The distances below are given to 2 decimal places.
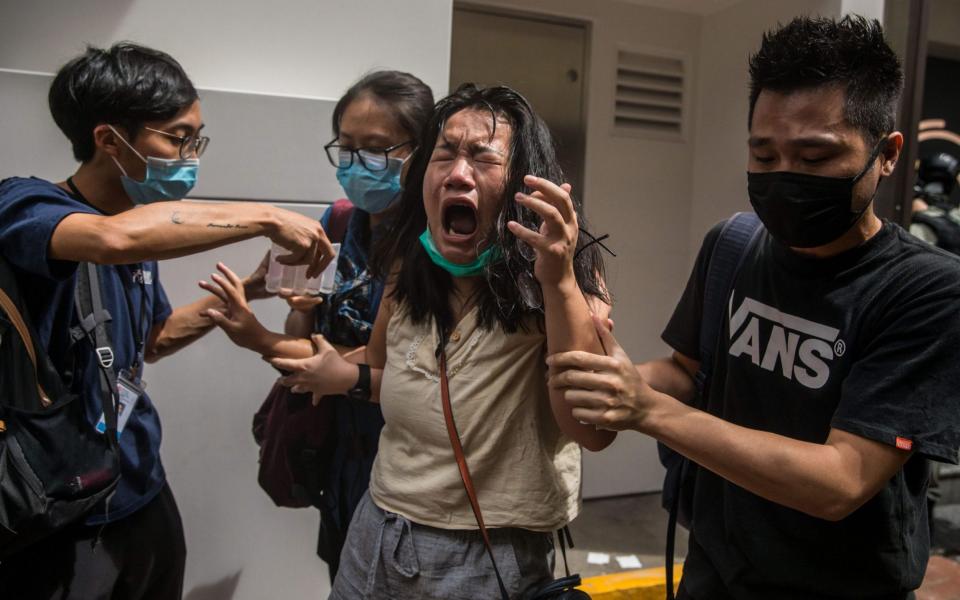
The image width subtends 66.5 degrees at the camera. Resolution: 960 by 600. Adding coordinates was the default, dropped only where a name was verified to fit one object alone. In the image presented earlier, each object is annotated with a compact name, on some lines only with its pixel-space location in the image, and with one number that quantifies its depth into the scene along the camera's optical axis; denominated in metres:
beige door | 3.90
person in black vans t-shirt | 1.19
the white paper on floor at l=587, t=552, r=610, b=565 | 3.74
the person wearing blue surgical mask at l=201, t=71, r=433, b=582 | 1.97
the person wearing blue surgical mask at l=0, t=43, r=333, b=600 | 1.51
